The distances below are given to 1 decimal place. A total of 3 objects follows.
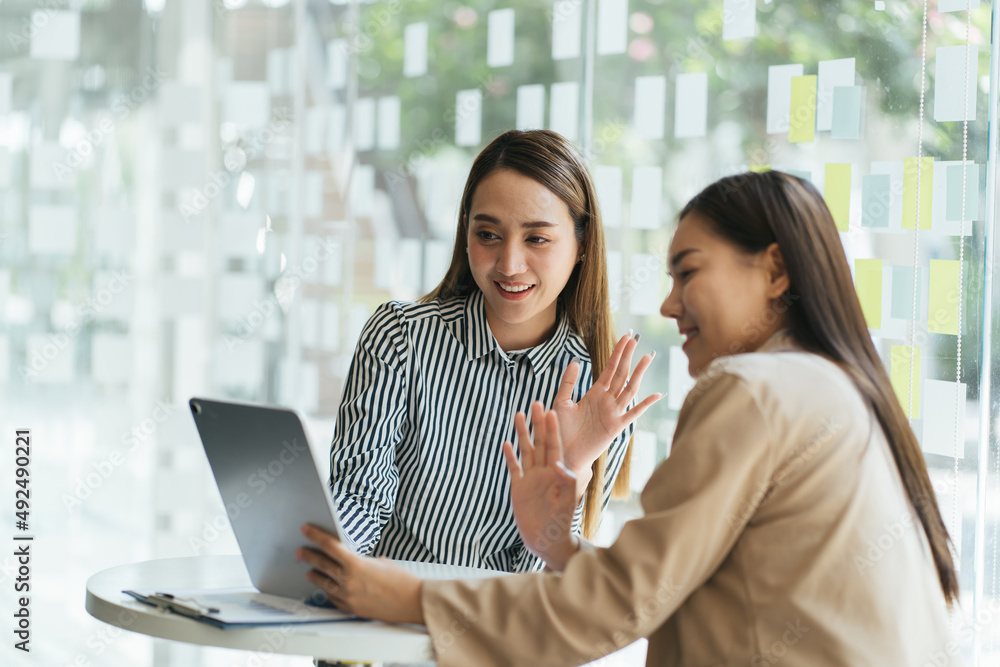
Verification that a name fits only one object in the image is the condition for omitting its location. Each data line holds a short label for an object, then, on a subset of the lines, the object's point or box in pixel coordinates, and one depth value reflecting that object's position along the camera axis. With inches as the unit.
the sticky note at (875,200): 81.2
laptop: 45.4
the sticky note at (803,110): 86.6
